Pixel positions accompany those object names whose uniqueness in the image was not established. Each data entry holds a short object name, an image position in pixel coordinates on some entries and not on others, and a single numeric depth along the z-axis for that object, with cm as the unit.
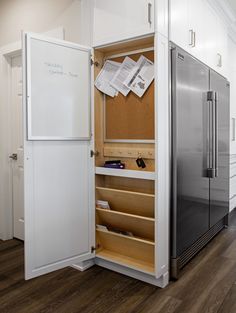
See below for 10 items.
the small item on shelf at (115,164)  252
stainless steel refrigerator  242
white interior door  322
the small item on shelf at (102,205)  260
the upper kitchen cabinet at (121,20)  216
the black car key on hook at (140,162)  242
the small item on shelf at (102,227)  262
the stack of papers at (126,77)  238
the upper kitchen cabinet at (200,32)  243
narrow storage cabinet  215
